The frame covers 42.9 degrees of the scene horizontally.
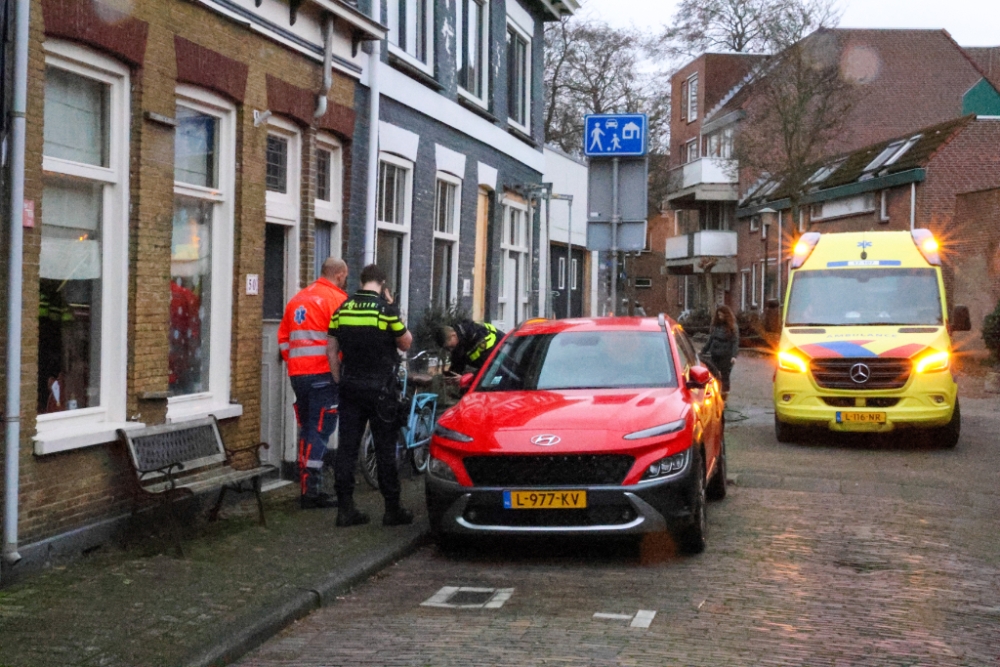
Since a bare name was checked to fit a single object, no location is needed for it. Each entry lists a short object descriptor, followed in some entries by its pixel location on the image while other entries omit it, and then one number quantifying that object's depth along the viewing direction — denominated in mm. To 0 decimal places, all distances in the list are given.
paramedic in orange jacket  10086
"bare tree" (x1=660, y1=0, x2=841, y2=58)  52969
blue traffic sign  13875
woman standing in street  17866
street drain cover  7203
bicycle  11898
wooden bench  8031
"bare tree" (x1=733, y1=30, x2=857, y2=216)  39594
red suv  7992
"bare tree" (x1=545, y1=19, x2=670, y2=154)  49906
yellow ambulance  14844
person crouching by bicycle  11672
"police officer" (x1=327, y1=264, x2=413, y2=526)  9172
